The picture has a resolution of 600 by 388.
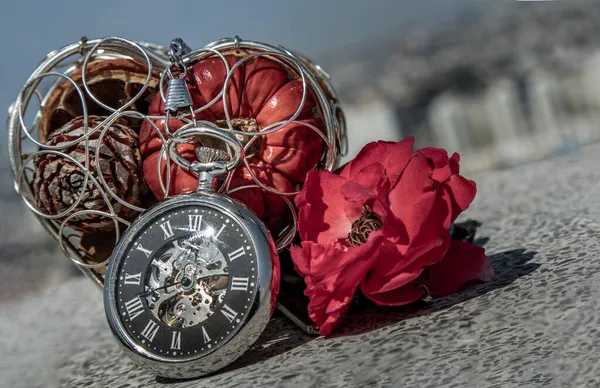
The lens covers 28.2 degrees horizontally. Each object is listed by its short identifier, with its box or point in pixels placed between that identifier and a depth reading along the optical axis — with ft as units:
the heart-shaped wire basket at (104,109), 1.06
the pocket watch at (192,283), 0.97
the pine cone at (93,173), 1.08
